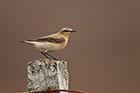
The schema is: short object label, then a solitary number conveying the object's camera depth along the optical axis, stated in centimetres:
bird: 741
